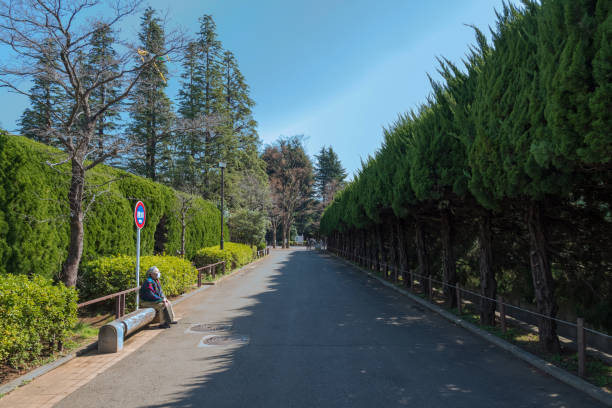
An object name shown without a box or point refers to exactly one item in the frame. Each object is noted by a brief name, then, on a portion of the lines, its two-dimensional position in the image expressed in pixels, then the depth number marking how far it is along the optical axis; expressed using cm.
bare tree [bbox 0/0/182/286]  673
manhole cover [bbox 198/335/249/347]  691
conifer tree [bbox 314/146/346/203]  7988
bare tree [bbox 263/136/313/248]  6284
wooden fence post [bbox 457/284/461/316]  956
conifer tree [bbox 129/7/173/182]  792
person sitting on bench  834
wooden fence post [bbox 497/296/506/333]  748
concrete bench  643
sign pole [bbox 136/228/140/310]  876
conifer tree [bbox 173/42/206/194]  3553
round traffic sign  886
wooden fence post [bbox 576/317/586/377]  518
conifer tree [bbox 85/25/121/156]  743
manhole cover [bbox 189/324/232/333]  806
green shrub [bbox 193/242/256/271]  1969
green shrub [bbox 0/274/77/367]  486
